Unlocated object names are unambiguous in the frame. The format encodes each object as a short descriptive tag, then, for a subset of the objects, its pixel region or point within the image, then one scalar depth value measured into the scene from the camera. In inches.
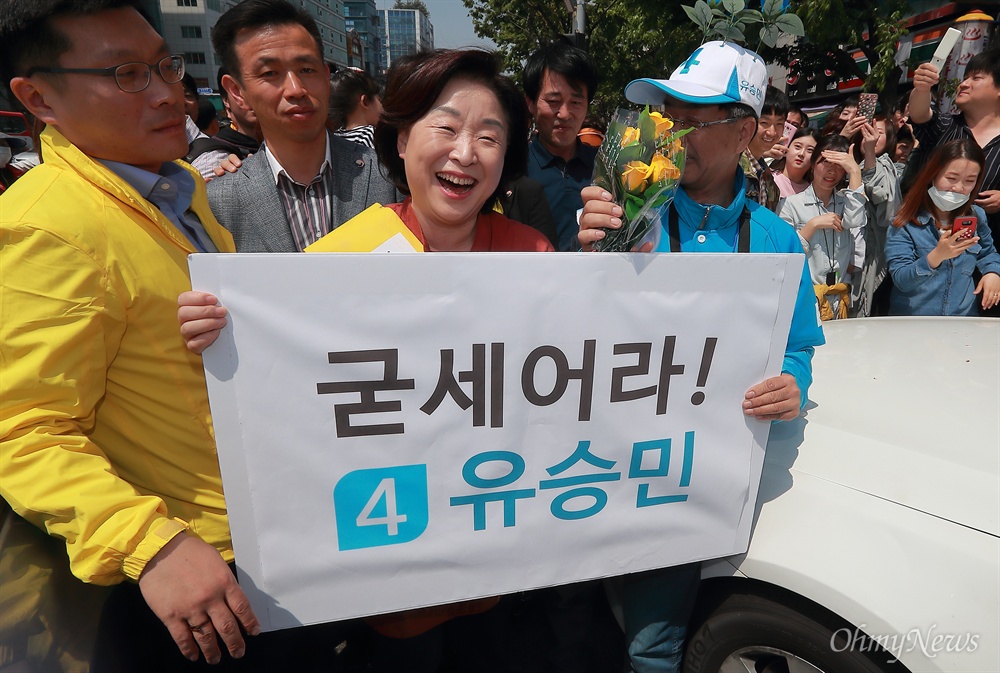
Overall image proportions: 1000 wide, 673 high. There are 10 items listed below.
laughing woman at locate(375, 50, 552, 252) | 65.9
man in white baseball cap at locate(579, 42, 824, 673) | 72.7
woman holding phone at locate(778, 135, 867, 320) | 165.3
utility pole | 352.1
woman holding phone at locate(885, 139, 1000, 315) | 142.0
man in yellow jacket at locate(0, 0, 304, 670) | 45.7
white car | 56.2
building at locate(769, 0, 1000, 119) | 205.9
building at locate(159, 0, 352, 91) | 2412.6
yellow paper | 69.1
